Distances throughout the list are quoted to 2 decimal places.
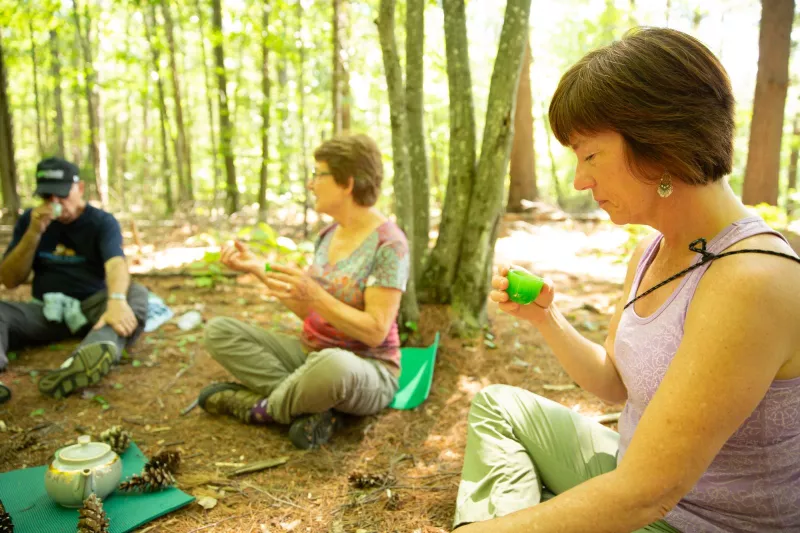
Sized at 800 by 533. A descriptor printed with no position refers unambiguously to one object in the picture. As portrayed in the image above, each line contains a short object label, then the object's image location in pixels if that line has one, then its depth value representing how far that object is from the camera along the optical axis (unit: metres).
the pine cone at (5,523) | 1.82
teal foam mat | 1.98
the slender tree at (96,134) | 9.77
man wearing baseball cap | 3.58
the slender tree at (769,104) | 7.54
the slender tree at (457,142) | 3.86
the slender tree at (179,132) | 9.28
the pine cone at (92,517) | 1.86
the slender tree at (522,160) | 9.72
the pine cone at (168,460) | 2.31
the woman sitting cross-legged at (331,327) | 2.61
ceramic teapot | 2.02
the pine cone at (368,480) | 2.28
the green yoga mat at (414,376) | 3.11
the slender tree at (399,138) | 3.56
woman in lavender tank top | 1.04
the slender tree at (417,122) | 3.87
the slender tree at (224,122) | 8.48
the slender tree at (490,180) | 3.59
